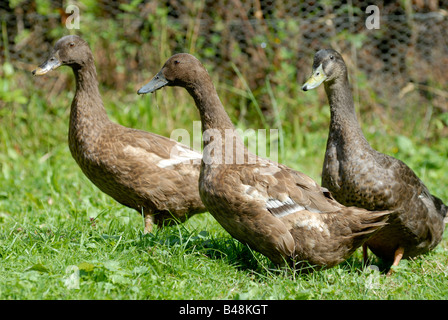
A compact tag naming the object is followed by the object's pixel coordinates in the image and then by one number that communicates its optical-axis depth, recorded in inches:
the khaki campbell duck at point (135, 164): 184.4
